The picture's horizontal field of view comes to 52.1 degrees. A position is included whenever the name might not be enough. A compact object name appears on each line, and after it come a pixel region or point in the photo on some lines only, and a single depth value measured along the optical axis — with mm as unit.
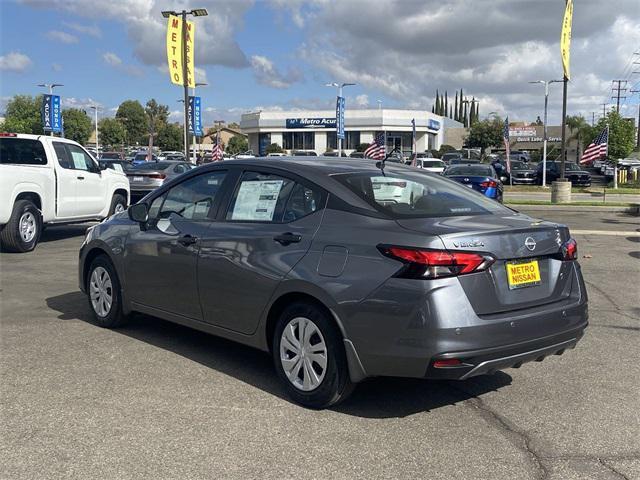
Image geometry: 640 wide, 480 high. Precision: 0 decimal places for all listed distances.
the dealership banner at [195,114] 41531
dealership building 78125
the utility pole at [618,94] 89950
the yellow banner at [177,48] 26125
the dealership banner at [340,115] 48156
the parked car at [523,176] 39750
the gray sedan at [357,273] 3740
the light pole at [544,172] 38219
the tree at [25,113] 82200
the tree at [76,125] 93062
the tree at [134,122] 123500
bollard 25328
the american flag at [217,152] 36975
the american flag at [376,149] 31859
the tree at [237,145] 105750
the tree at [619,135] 44750
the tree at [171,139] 107725
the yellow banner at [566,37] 24312
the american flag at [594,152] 31562
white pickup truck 10586
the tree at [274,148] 73825
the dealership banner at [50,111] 42562
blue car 17672
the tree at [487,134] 81188
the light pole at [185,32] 26344
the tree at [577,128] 78231
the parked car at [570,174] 38062
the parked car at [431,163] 35450
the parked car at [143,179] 19094
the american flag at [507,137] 35469
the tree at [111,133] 107812
